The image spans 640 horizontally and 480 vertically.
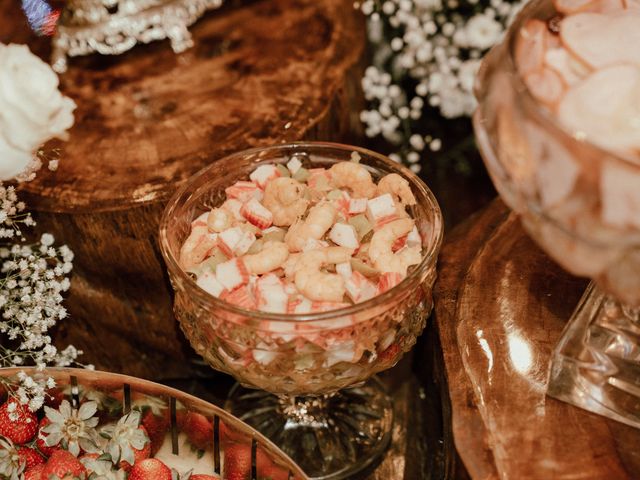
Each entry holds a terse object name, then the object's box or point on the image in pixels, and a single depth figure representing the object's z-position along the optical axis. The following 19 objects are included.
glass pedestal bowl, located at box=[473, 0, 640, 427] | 0.68
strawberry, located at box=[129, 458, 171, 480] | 1.00
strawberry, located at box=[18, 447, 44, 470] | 1.05
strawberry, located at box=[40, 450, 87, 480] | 1.00
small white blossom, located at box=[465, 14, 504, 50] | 1.66
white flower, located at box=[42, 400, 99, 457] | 1.04
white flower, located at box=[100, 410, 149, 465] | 1.02
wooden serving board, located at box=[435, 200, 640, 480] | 0.90
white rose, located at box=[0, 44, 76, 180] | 0.90
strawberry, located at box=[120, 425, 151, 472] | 1.03
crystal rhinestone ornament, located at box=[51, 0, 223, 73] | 1.49
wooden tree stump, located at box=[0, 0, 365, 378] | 1.27
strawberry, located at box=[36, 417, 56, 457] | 1.07
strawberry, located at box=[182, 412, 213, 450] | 1.06
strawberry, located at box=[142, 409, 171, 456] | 1.07
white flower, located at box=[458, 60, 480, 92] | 1.65
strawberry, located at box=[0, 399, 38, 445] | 1.07
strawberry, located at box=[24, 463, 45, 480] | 1.02
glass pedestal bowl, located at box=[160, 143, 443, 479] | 0.92
